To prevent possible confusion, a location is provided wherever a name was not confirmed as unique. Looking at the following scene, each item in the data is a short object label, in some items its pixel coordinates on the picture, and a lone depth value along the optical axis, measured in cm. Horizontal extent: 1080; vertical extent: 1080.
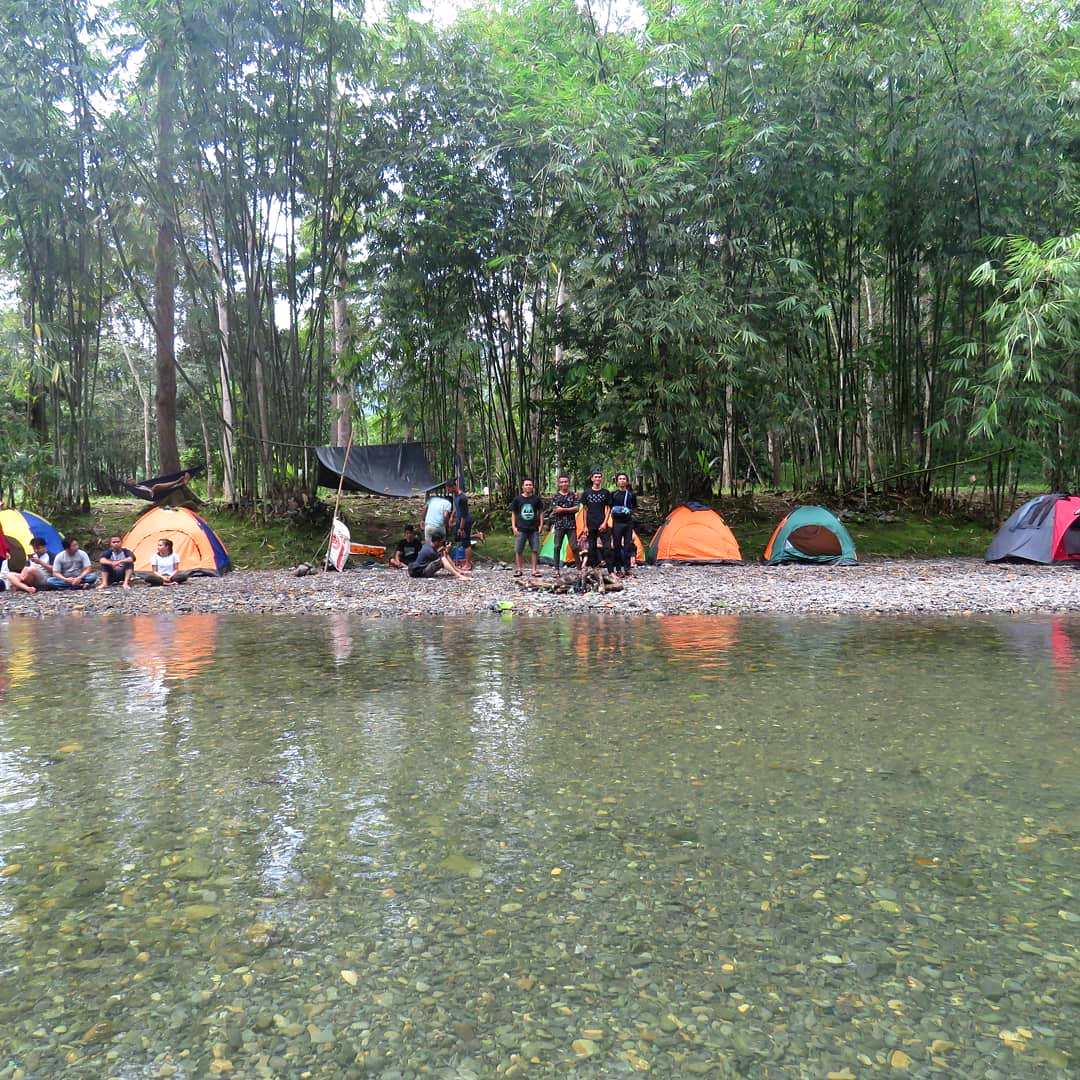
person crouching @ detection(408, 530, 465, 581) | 1227
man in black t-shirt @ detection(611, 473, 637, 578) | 1158
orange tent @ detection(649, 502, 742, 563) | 1377
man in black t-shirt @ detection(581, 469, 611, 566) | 1144
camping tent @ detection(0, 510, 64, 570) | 1227
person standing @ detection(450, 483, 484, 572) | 1305
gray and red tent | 1311
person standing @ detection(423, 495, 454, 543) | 1262
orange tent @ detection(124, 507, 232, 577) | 1289
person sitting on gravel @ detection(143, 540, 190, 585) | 1204
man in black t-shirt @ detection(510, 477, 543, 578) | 1218
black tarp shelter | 1411
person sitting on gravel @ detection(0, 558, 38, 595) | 1147
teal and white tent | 1370
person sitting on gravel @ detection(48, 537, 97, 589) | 1183
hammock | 1373
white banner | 1334
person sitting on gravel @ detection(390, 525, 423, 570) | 1327
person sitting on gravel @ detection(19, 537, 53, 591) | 1160
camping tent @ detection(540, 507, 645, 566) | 1258
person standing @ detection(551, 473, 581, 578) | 1169
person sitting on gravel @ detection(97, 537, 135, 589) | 1193
